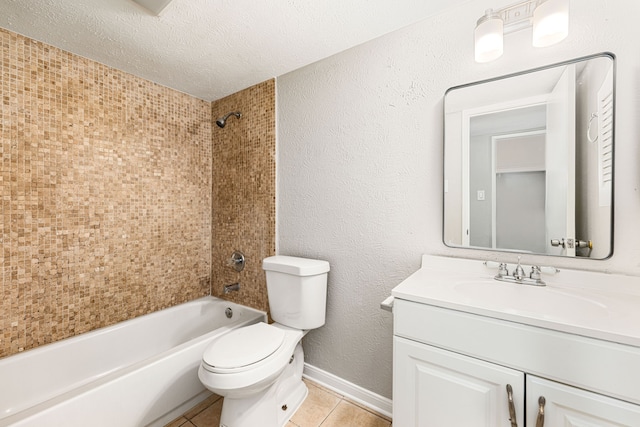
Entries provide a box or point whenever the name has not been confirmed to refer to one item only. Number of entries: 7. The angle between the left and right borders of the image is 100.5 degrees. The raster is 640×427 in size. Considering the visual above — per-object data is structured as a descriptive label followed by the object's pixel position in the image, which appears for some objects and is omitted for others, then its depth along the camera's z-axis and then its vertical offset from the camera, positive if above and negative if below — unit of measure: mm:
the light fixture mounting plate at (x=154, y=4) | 1202 +953
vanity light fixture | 995 +753
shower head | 2041 +702
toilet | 1179 -683
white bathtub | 1131 -857
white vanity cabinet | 690 -489
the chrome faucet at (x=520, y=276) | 1078 -267
